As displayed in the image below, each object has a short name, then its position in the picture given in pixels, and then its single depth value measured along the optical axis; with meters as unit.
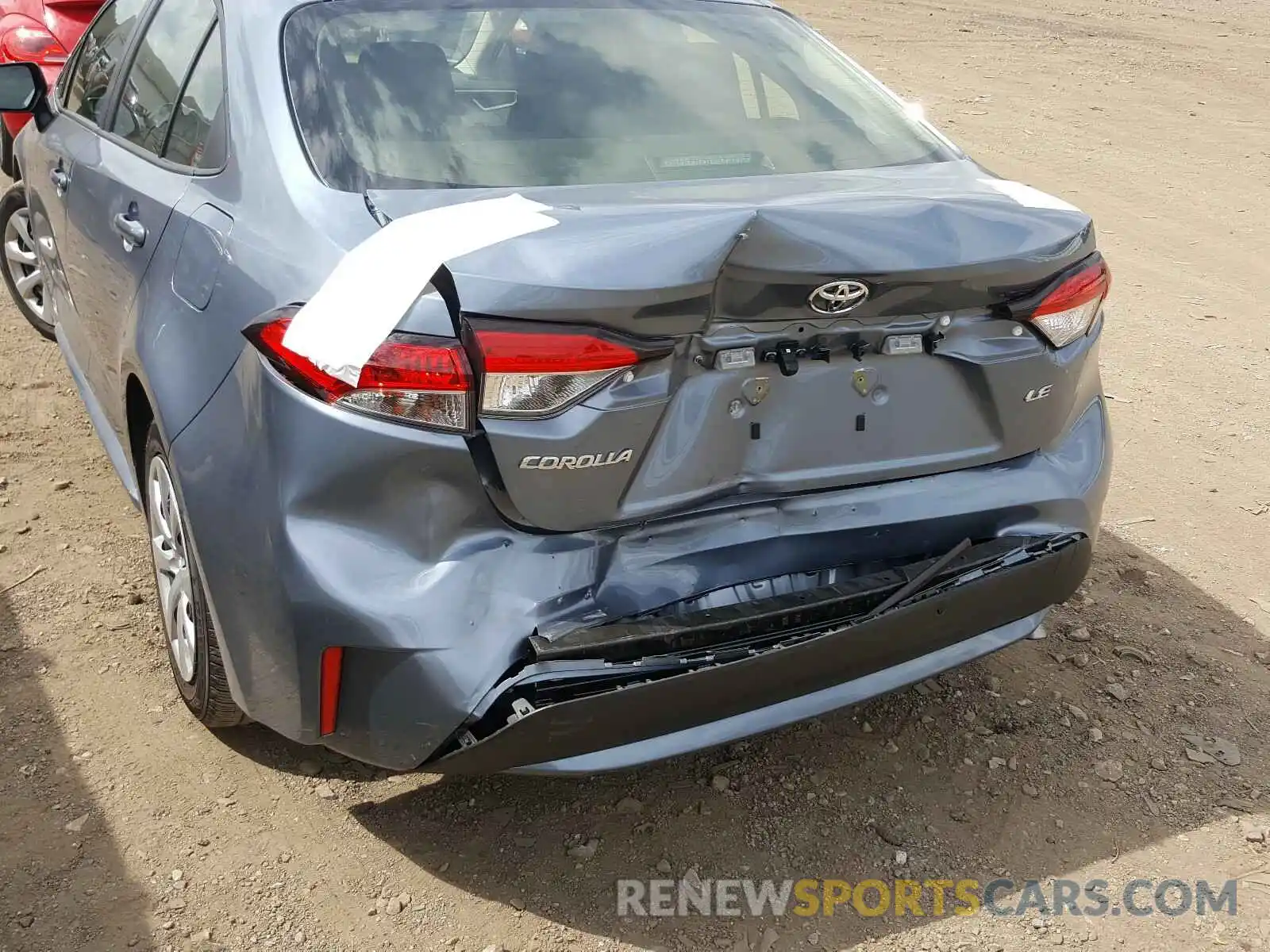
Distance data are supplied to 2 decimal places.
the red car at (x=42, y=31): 6.29
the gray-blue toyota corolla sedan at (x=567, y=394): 2.04
